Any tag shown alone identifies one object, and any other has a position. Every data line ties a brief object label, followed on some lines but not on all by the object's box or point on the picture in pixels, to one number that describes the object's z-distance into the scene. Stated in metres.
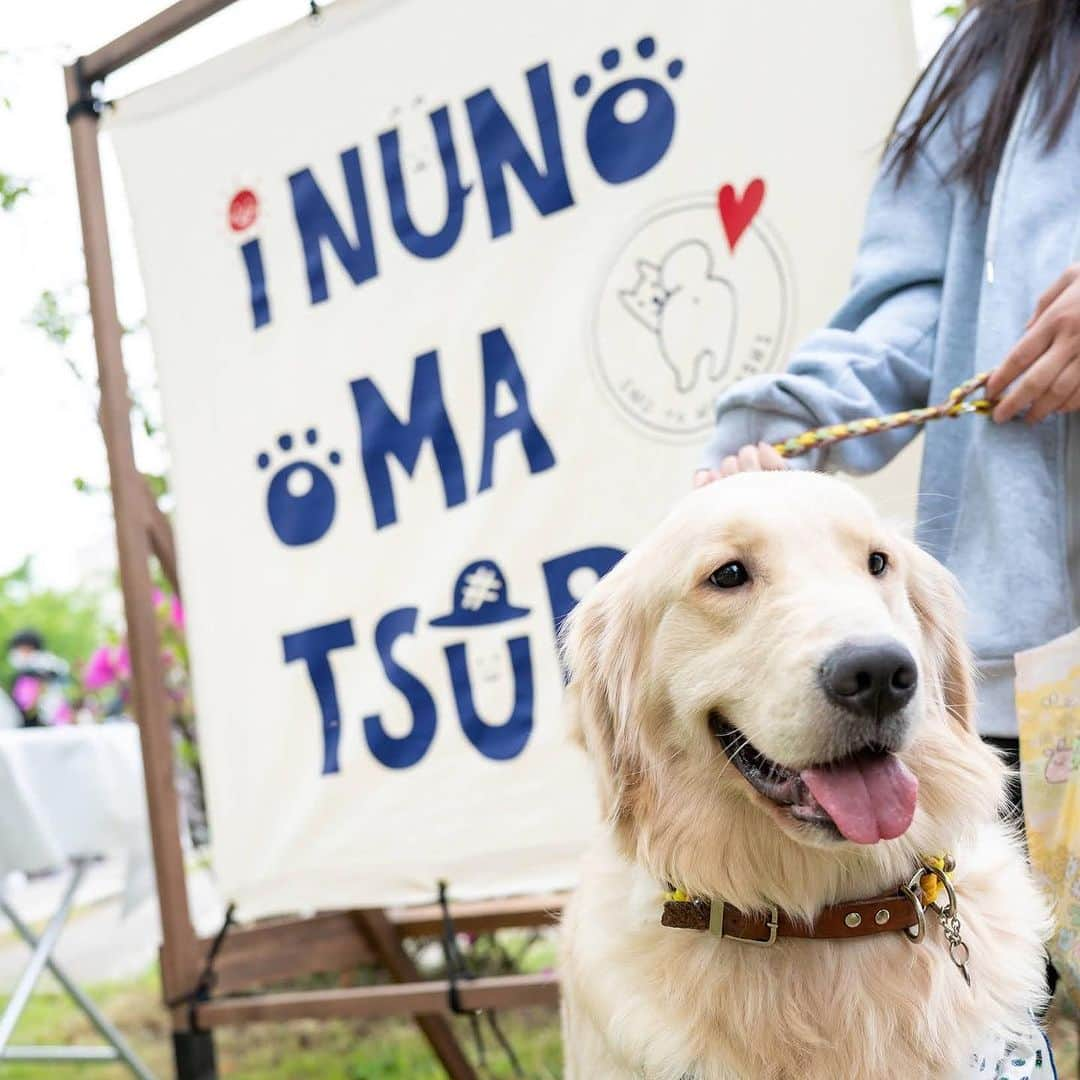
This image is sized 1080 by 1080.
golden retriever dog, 1.31
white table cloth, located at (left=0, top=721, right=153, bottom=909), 3.26
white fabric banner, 2.44
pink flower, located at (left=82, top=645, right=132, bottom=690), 5.66
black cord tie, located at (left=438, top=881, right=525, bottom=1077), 2.59
